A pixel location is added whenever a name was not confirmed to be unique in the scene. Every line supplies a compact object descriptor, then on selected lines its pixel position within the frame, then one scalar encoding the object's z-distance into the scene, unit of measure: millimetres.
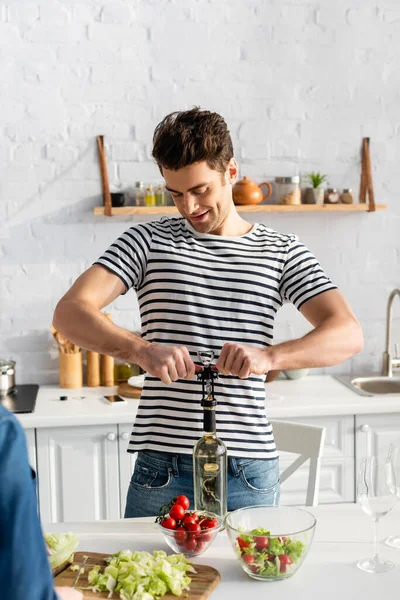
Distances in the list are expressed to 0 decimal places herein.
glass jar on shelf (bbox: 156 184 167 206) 3697
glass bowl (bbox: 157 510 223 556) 1659
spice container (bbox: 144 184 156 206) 3686
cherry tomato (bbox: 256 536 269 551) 1563
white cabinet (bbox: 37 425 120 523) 3283
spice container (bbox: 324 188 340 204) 3844
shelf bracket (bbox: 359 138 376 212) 3871
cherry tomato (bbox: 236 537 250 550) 1582
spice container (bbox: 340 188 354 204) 3842
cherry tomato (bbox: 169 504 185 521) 1681
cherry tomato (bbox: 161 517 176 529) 1659
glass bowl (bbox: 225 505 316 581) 1577
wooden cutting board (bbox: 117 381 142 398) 3484
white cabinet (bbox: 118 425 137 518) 3305
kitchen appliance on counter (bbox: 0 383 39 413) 3309
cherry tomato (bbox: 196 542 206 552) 1676
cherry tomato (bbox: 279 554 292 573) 1583
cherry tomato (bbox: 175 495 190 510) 1703
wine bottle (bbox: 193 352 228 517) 1730
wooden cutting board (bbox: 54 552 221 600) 1514
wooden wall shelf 3635
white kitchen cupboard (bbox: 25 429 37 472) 3252
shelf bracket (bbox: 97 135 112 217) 3686
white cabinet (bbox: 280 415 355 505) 3404
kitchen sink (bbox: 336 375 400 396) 3859
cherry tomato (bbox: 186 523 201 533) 1662
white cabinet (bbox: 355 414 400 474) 3414
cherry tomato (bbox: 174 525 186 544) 1654
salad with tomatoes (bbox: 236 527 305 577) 1578
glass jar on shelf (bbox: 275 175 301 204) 3787
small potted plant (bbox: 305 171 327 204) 3812
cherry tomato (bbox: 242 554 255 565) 1581
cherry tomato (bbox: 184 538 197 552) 1668
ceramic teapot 3695
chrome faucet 3887
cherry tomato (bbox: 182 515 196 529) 1670
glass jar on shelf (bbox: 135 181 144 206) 3723
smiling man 2053
